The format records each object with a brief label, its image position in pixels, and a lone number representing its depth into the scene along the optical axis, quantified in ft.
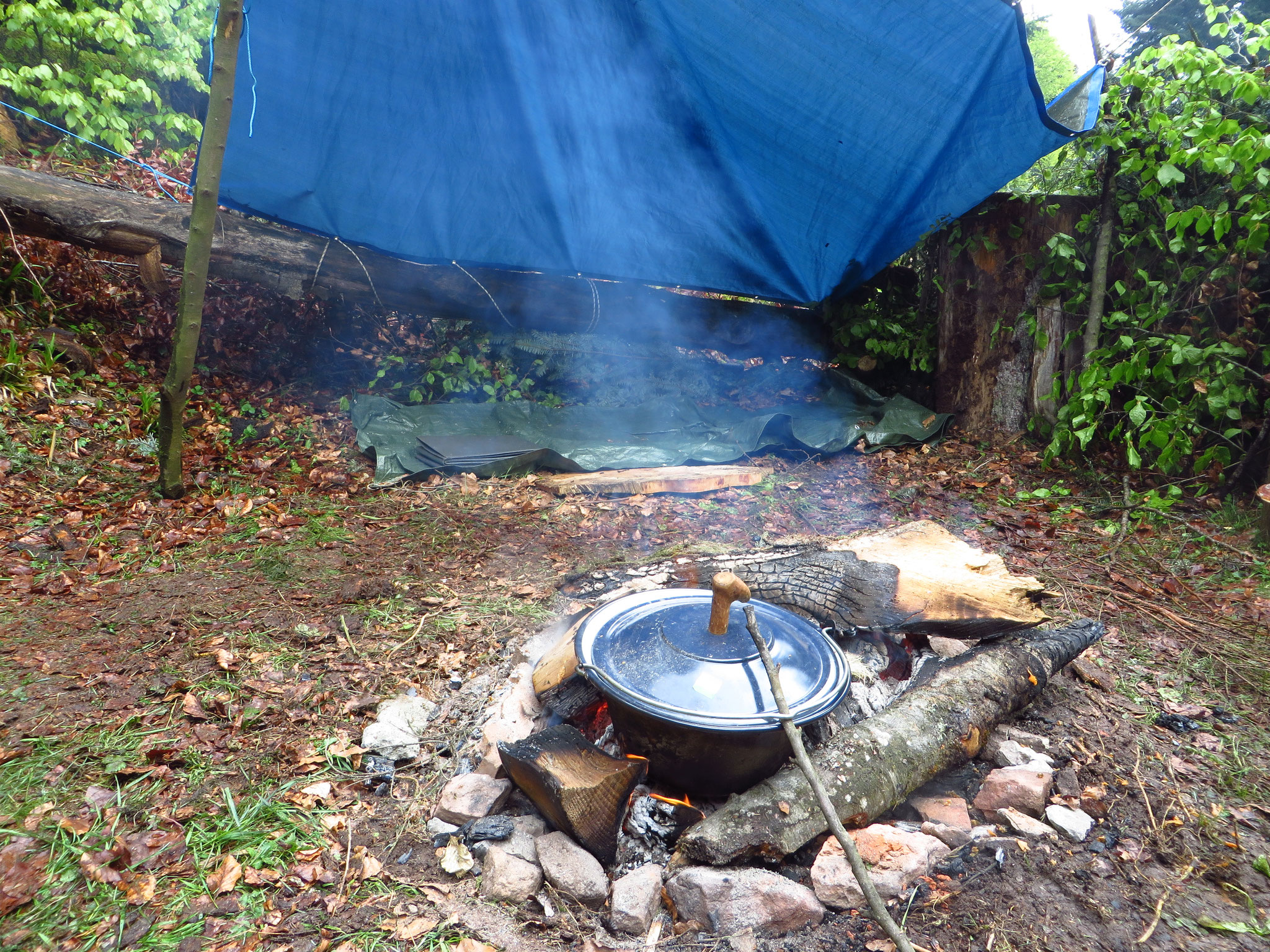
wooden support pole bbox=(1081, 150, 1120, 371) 14.99
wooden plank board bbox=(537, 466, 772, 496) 15.61
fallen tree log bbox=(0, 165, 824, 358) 15.37
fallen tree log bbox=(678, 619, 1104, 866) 5.67
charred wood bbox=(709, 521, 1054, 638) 8.50
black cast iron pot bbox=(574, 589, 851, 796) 5.94
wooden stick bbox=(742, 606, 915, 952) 4.63
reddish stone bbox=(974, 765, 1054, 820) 6.33
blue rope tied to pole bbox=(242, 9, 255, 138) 11.56
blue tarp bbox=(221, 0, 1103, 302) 11.85
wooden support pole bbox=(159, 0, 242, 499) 10.93
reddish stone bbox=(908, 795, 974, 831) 6.28
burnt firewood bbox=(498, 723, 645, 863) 5.74
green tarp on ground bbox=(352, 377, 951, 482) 16.90
